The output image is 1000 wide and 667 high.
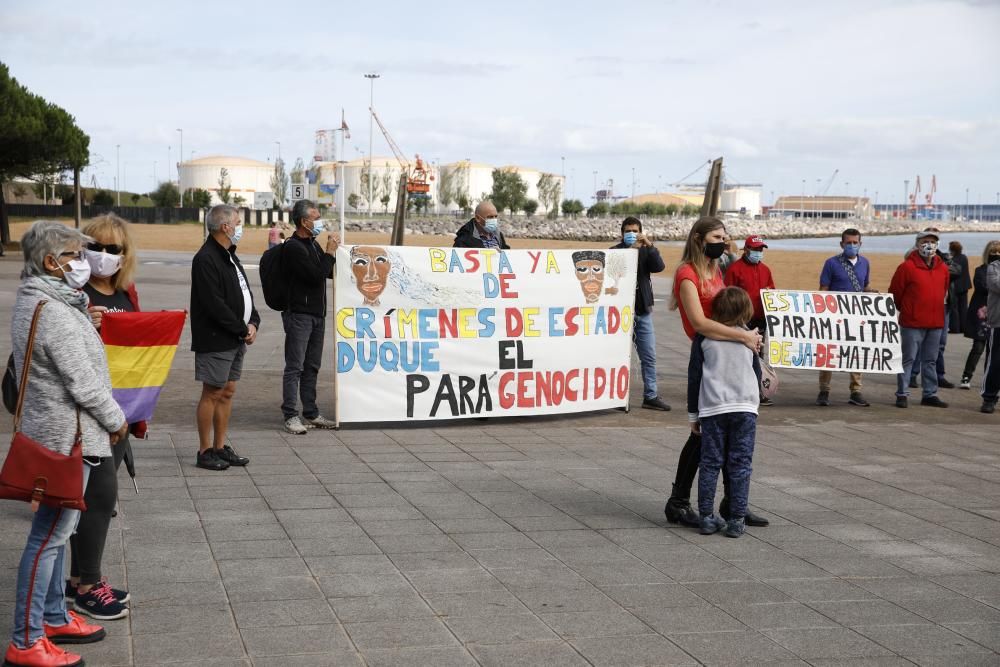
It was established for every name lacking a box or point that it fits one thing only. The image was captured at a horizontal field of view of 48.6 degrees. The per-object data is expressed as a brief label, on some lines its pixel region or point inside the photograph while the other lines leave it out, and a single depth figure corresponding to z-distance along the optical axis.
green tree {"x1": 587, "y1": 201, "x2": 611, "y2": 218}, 146.75
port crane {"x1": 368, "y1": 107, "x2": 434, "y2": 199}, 111.62
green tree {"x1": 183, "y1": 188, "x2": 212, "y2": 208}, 113.91
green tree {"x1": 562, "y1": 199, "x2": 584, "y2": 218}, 147.25
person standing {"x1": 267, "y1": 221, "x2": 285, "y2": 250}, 21.86
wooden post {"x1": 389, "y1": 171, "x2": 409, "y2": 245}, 27.86
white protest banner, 9.19
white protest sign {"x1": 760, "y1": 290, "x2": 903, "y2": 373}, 11.30
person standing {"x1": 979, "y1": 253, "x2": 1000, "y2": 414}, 11.12
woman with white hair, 3.90
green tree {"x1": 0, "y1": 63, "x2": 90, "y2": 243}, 43.03
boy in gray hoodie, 5.99
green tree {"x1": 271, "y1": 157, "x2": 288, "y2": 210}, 121.00
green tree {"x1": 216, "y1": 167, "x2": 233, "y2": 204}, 130.50
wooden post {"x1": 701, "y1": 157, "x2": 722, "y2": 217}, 15.86
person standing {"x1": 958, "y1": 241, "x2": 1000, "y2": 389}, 12.77
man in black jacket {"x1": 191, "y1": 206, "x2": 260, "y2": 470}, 7.23
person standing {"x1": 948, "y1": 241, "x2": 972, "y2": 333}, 13.55
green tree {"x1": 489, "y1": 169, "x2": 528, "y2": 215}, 135.75
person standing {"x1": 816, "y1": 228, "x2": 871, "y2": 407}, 11.48
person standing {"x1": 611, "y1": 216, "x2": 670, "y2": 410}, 10.60
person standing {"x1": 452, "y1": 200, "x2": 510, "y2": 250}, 10.23
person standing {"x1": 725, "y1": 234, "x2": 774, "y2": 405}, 11.20
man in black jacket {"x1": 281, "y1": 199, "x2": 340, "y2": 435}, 8.66
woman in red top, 6.20
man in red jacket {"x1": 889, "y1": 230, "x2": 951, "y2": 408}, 11.44
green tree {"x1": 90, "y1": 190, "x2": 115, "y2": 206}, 97.24
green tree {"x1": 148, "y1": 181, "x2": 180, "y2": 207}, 120.81
